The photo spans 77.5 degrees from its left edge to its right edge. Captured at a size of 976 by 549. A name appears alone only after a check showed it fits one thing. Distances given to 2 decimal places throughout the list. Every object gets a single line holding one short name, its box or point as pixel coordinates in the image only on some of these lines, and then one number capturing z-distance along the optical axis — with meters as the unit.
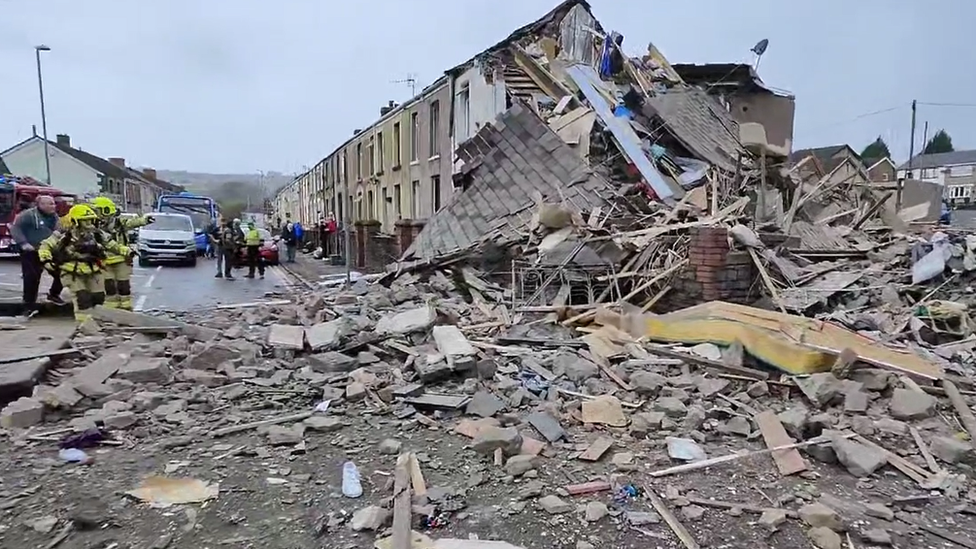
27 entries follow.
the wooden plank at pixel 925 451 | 3.75
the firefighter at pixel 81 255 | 7.79
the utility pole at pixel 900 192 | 14.38
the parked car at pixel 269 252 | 21.24
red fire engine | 19.92
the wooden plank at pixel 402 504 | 3.03
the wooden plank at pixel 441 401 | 4.96
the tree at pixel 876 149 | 64.19
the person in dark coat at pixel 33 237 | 8.61
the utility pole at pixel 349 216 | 12.46
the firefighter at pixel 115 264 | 8.15
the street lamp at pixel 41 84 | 27.98
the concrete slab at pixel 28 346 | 5.23
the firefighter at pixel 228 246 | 16.73
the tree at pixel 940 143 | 76.15
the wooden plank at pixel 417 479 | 3.60
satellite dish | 15.41
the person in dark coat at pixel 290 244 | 23.69
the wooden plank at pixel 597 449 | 4.03
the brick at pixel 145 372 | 5.58
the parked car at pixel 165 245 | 20.55
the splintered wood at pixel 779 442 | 3.81
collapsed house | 7.82
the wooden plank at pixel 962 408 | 4.13
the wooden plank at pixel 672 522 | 3.08
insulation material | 5.12
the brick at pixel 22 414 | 4.50
